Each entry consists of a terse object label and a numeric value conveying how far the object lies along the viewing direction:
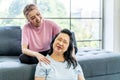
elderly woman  2.11
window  3.72
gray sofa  2.38
